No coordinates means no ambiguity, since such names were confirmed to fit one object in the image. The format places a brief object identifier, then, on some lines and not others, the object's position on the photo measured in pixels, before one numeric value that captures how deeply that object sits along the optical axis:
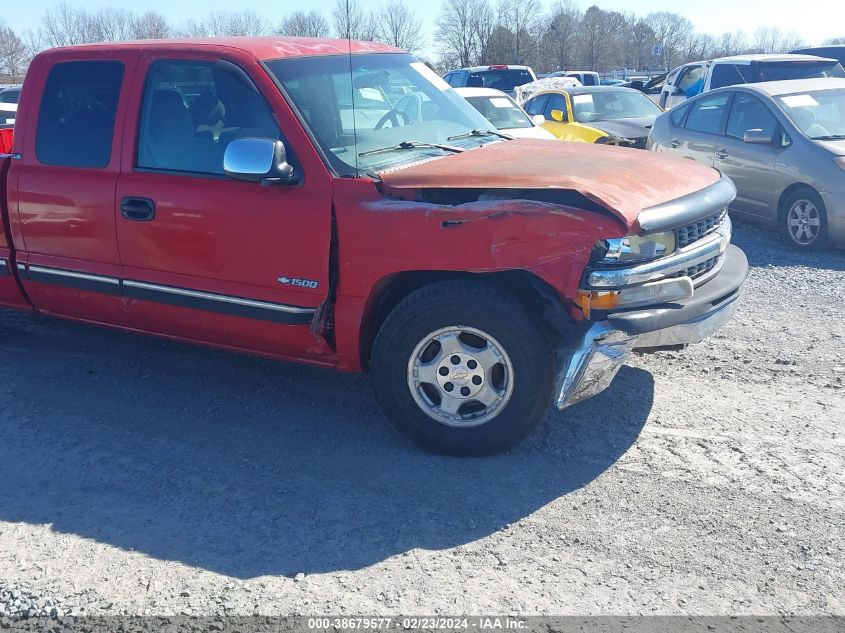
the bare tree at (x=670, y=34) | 67.88
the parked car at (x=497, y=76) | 20.89
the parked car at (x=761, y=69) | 12.37
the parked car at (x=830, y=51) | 16.45
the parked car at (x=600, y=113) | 12.17
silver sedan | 7.87
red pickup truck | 3.70
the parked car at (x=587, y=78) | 29.15
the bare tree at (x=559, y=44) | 59.72
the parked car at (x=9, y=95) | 18.63
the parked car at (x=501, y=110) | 10.89
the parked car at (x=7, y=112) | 10.57
